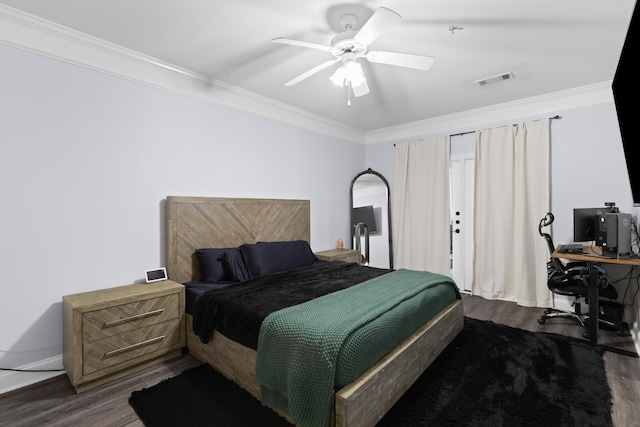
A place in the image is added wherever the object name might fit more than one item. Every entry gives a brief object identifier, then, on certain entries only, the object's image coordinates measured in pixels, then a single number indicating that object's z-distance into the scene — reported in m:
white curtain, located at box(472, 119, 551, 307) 3.82
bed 1.64
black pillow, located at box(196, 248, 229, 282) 3.03
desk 2.68
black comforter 2.08
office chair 2.89
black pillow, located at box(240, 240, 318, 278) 3.21
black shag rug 1.83
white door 4.53
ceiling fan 2.02
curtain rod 3.73
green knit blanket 1.53
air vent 3.21
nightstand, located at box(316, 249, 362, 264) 4.26
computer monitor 3.32
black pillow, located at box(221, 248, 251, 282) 3.04
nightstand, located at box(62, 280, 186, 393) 2.12
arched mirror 5.16
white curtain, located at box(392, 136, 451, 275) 4.60
